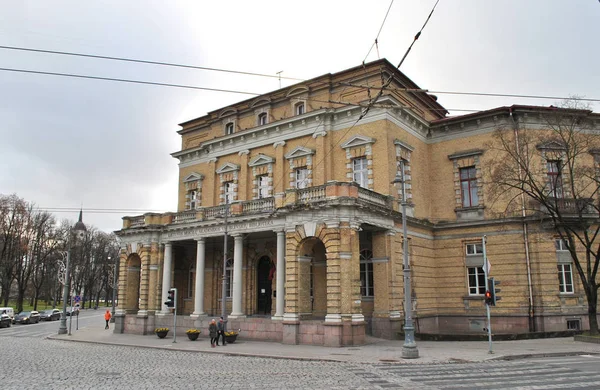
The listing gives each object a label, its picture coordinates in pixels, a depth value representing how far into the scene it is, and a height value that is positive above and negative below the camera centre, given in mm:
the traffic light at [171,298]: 27073 -714
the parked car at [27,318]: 53938 -3574
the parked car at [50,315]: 61181 -3716
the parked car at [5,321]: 47409 -3433
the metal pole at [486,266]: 20966 +798
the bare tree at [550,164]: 26377 +7144
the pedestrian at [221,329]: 25719 -2365
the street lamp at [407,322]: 18788 -1516
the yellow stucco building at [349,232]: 25469 +3187
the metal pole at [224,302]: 26545 -952
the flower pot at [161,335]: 30344 -3105
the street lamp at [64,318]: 35031 -2464
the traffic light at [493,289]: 20578 -202
